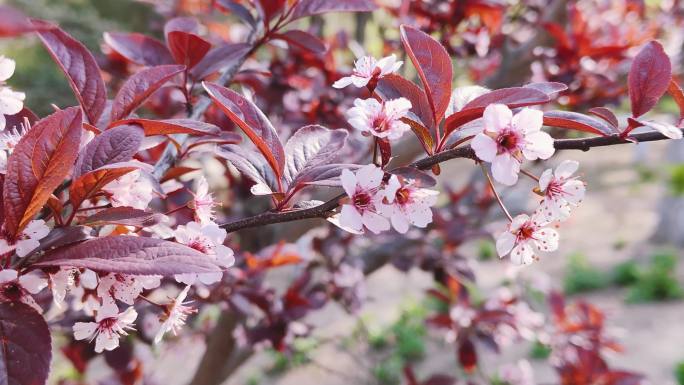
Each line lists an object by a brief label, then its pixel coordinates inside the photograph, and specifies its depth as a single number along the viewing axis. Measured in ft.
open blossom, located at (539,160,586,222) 1.35
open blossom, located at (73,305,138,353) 1.36
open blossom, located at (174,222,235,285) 1.31
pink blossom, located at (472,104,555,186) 1.28
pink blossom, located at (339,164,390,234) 1.29
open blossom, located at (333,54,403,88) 1.35
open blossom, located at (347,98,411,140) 1.30
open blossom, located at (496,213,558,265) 1.38
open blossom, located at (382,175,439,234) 1.32
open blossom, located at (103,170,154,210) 1.37
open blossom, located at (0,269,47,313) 1.27
